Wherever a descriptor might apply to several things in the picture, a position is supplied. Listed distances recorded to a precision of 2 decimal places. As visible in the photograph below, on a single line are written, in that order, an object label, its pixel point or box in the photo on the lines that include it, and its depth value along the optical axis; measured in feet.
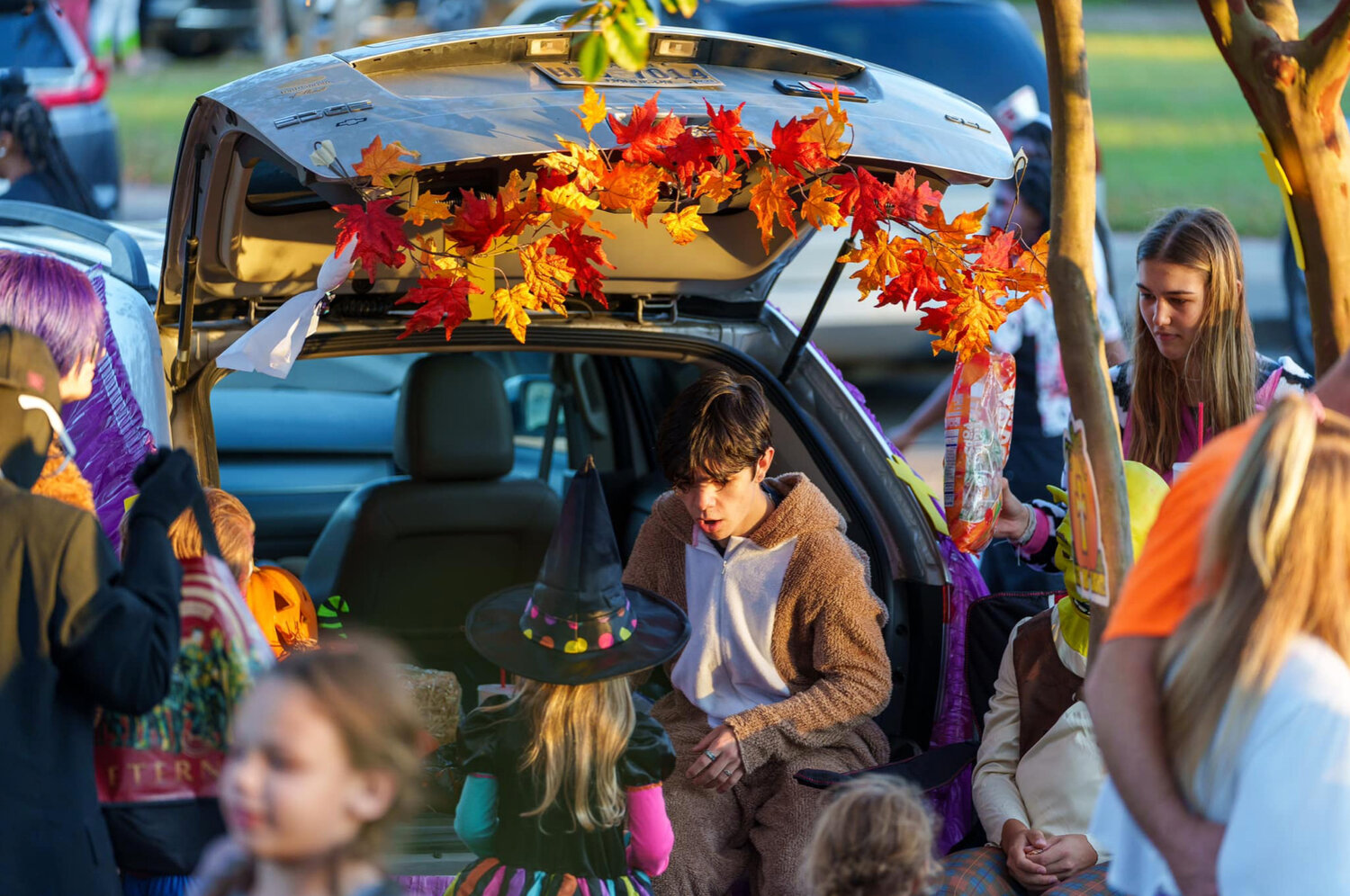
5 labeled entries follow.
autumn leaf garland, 18.70
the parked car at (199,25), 130.82
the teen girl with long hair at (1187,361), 21.17
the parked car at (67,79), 56.54
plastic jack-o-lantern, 20.53
